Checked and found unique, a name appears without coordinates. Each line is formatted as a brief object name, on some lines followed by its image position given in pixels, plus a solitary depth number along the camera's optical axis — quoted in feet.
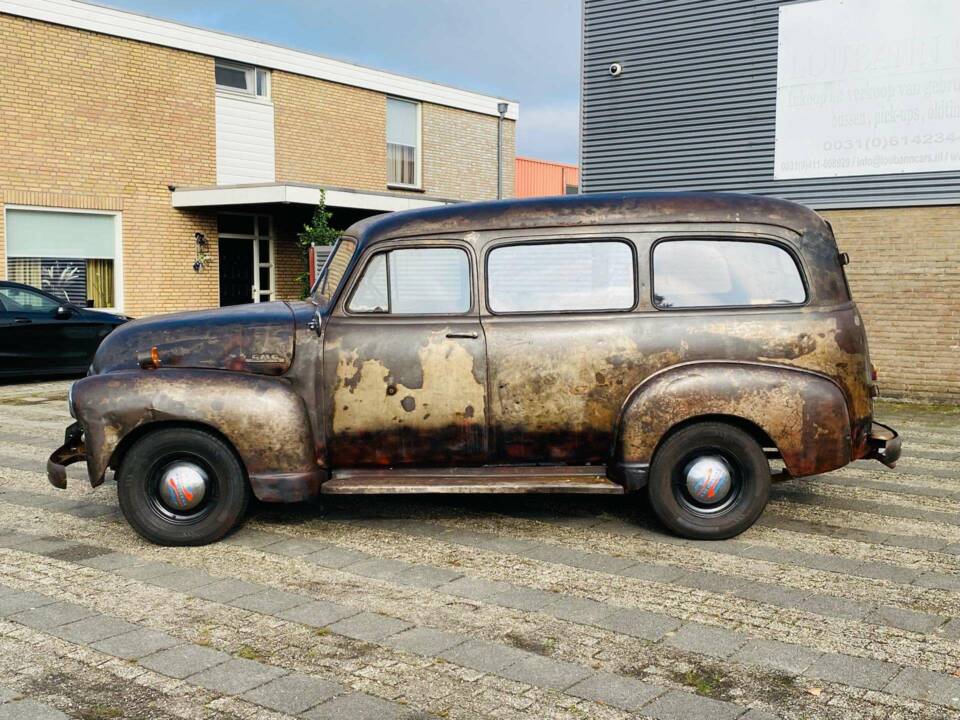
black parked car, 49.11
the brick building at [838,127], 41.09
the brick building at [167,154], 61.21
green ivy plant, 65.67
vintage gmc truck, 19.88
